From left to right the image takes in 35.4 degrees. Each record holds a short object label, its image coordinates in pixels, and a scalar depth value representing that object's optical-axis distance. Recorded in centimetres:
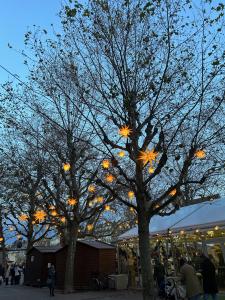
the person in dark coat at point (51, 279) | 1750
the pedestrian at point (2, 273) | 2751
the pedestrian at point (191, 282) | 930
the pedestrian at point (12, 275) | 2721
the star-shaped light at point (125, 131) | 996
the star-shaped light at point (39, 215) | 1563
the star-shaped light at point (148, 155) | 999
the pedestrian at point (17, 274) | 2719
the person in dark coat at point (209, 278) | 1010
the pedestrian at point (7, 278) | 2700
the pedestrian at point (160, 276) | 1536
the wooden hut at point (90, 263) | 2050
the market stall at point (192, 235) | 1407
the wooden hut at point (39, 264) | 2395
